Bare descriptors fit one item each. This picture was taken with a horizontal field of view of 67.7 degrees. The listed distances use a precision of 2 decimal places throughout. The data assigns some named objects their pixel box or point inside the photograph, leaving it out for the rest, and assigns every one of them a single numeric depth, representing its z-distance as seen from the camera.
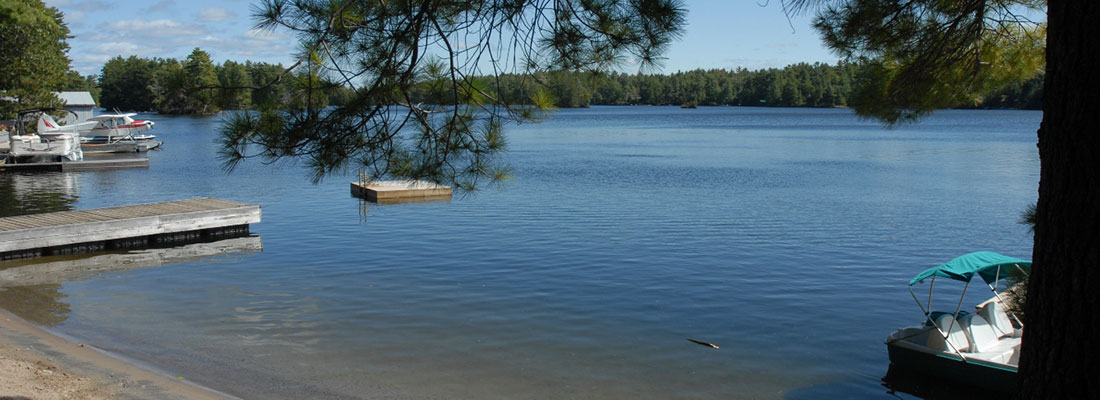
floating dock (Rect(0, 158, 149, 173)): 32.59
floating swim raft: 22.70
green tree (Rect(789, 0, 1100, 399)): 3.04
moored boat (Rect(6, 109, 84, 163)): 32.69
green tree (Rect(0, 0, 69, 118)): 27.84
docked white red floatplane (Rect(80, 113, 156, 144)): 45.19
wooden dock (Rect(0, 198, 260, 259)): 14.39
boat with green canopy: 8.34
